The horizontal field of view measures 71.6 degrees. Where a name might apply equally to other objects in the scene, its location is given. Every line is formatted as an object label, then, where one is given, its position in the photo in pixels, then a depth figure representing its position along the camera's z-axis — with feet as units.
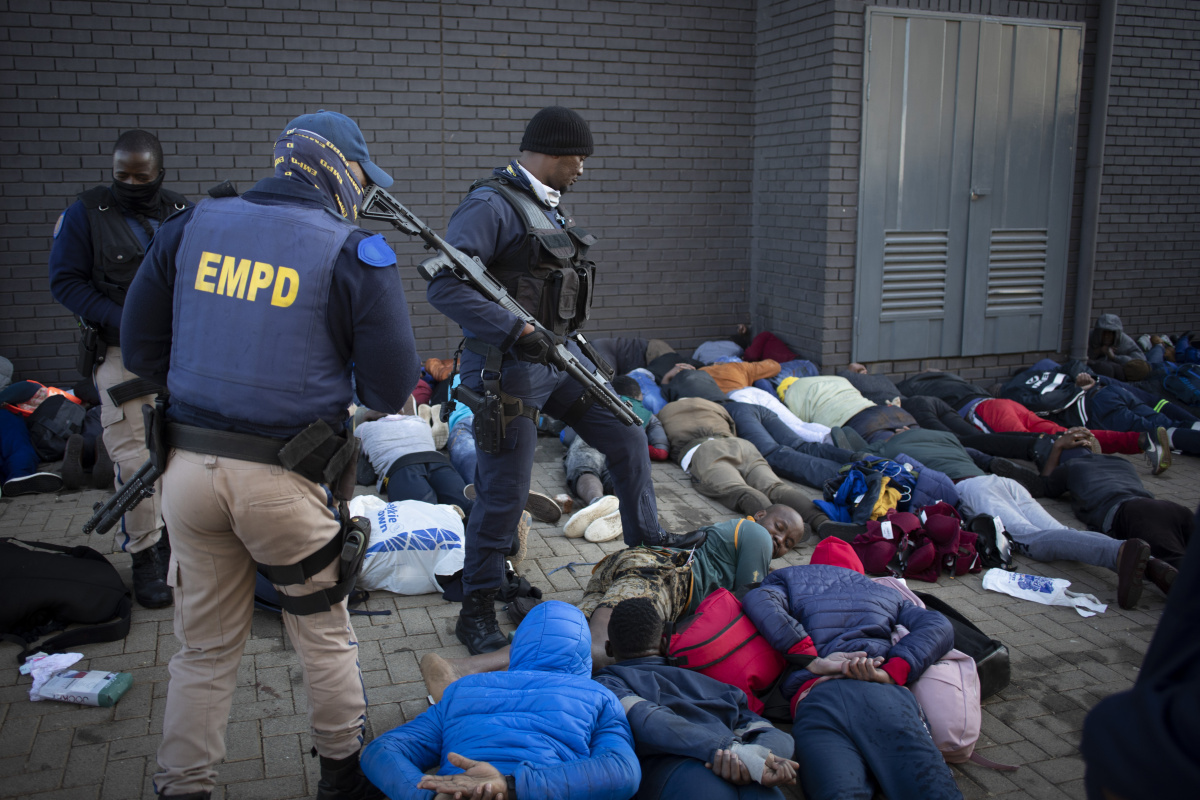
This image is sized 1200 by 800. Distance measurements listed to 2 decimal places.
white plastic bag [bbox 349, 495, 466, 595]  12.85
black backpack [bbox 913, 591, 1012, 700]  10.25
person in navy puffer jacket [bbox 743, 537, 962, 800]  8.09
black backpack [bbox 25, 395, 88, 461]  18.51
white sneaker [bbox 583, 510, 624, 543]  15.25
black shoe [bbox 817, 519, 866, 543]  14.60
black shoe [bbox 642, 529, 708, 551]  12.81
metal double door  24.32
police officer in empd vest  7.08
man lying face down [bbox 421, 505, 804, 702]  10.00
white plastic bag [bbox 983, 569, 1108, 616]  13.07
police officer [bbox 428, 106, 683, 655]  10.85
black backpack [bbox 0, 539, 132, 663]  10.99
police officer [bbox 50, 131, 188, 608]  12.27
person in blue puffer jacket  7.09
